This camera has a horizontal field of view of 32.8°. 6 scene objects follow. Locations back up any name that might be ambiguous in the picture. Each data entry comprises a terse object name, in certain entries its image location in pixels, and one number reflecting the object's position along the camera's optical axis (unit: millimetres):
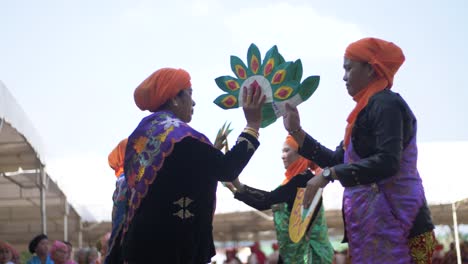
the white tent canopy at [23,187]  10141
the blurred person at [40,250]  9906
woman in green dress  6234
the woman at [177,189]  3922
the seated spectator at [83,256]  10352
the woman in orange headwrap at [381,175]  3734
